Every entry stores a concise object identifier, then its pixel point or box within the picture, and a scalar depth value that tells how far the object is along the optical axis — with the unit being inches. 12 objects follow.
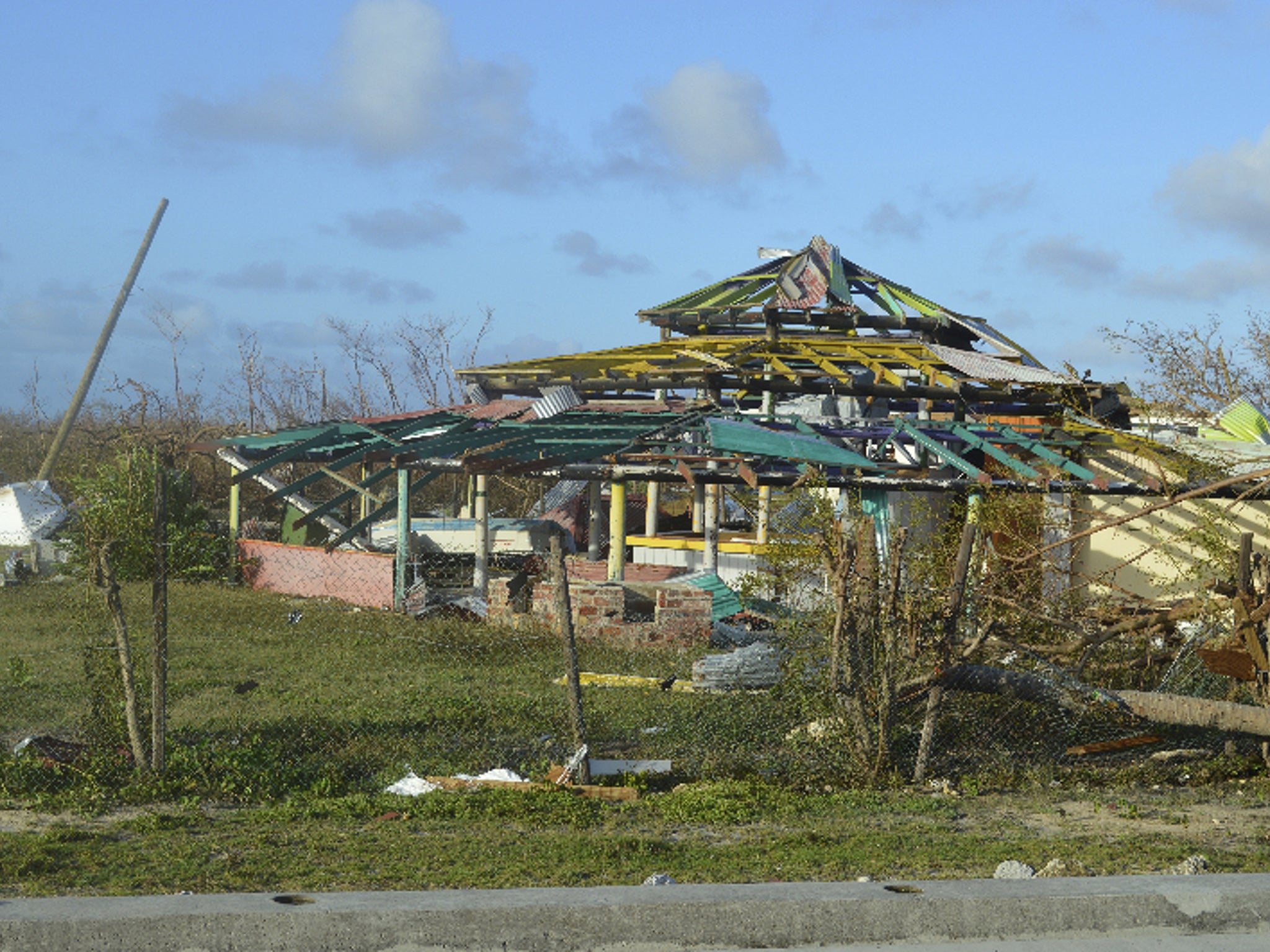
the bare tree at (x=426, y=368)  2731.3
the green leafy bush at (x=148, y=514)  1266.0
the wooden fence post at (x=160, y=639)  598.5
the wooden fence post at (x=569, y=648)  627.5
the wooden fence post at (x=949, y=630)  625.3
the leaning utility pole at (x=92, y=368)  2364.7
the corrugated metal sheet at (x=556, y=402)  1195.3
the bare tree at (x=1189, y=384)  847.1
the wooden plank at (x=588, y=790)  598.9
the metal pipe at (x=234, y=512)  1624.0
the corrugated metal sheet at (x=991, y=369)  1149.7
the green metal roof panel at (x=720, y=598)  1163.3
